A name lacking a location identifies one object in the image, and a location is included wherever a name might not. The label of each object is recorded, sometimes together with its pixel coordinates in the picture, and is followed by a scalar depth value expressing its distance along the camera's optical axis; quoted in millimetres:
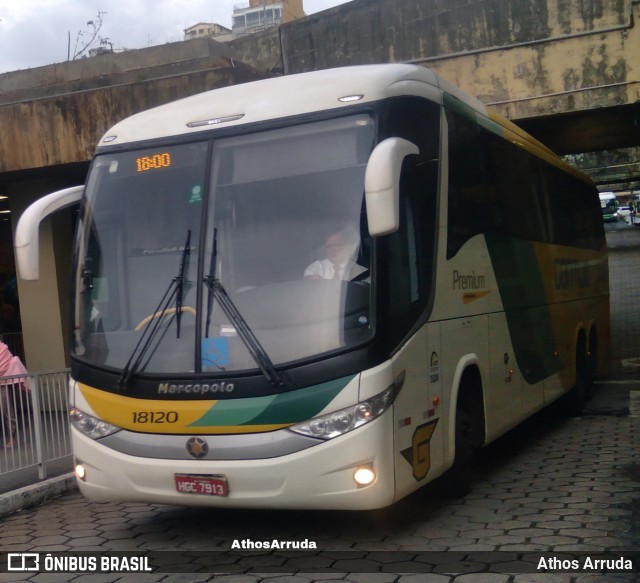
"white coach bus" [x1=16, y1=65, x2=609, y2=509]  5582
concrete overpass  12164
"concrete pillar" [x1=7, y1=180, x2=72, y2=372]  13375
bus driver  5746
